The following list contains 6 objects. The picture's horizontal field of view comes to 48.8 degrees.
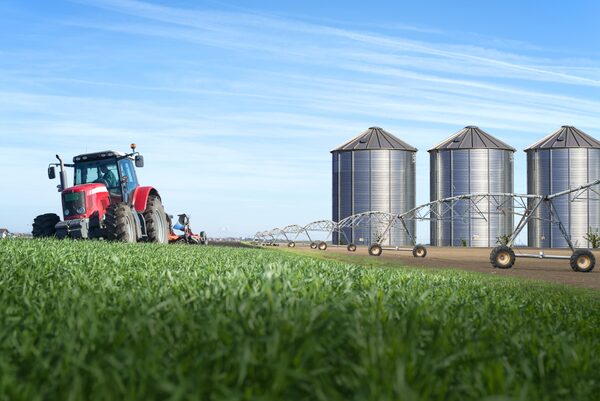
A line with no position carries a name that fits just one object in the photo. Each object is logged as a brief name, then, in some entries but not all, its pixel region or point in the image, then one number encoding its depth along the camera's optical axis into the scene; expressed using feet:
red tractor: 69.56
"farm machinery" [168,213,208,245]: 116.67
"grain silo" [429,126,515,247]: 291.58
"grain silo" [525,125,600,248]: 284.20
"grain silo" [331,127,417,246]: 303.07
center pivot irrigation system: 82.89
